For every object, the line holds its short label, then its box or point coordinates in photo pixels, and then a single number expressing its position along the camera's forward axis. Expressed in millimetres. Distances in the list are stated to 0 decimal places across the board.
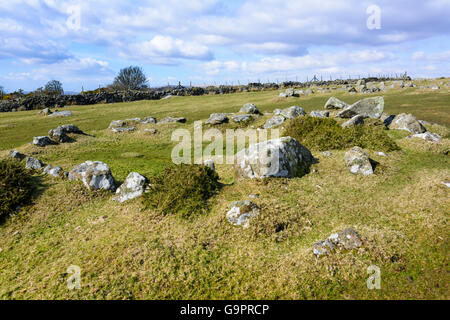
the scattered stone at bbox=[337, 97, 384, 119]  19047
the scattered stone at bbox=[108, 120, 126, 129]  23891
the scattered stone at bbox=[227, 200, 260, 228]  7780
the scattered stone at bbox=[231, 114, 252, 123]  23539
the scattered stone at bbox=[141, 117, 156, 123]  25719
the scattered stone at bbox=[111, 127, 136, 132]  22406
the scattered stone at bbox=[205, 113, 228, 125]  23105
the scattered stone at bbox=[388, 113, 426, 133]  17498
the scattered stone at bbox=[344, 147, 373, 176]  11188
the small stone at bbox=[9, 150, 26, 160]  13878
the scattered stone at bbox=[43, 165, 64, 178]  11006
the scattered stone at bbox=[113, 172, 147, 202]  9664
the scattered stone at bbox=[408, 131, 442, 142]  15108
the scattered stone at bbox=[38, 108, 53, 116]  33406
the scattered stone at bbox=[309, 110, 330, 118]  20991
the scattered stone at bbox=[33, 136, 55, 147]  17000
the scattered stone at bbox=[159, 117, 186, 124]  26067
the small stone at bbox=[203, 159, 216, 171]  10829
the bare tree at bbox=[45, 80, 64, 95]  78238
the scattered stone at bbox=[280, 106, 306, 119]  22188
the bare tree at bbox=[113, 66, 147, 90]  83750
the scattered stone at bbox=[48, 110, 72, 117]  32188
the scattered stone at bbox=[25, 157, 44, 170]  11758
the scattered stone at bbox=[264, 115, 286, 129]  21284
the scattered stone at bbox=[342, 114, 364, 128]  17078
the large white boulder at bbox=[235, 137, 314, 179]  10453
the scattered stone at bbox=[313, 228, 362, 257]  6504
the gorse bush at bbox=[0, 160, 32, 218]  8906
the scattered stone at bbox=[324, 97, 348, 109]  24938
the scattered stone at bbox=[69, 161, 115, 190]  10188
